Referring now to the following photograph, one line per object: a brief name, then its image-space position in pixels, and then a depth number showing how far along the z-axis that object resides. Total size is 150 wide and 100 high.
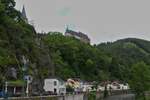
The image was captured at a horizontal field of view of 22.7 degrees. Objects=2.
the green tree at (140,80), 90.56
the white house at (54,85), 74.62
